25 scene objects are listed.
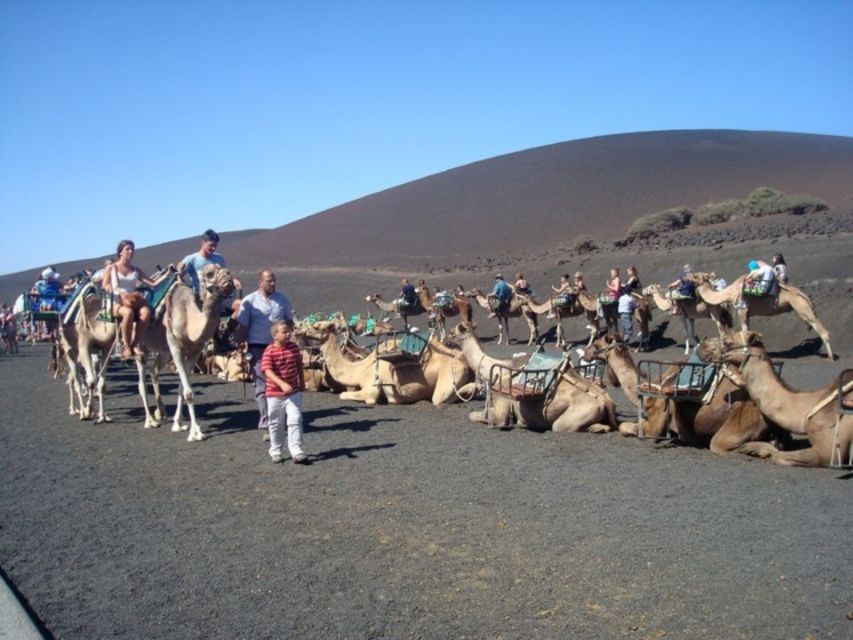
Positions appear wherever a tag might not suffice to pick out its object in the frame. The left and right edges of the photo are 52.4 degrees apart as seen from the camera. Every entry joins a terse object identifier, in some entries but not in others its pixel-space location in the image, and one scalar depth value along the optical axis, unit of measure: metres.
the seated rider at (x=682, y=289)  22.84
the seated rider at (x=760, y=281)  21.22
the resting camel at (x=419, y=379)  14.20
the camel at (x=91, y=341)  13.68
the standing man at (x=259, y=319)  11.16
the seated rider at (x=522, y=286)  30.88
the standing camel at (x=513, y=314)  29.82
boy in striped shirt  9.57
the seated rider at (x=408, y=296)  33.59
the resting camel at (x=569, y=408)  11.27
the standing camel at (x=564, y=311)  28.17
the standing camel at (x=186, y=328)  11.27
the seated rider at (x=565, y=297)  27.92
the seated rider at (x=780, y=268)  23.47
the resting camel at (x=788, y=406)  8.47
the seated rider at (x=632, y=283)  26.17
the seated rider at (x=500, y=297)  30.12
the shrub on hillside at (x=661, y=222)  49.47
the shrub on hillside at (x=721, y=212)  48.19
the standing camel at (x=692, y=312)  22.91
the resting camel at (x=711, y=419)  9.64
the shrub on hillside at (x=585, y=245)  47.62
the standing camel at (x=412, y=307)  34.03
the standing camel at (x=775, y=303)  21.38
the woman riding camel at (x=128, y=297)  12.24
